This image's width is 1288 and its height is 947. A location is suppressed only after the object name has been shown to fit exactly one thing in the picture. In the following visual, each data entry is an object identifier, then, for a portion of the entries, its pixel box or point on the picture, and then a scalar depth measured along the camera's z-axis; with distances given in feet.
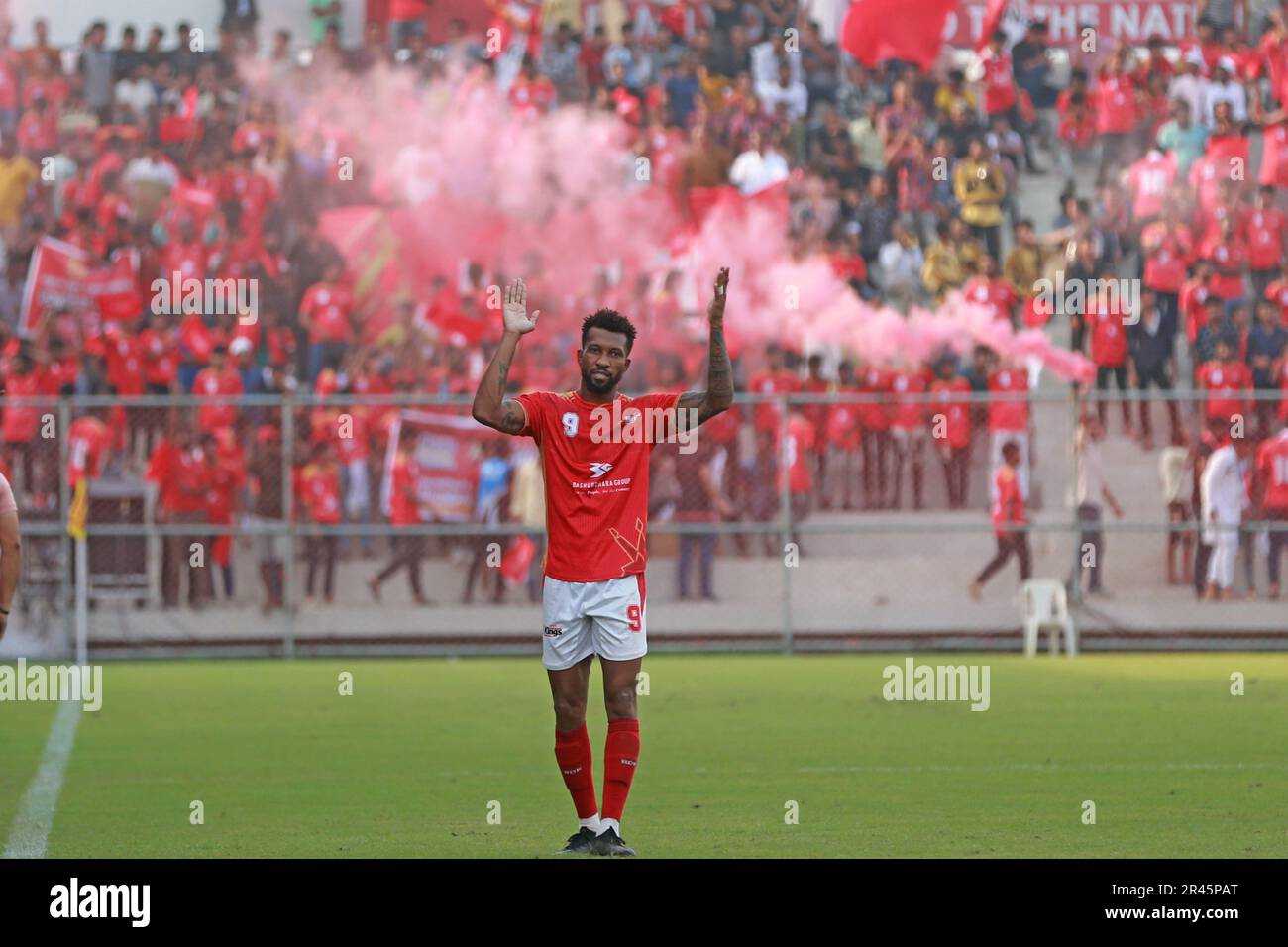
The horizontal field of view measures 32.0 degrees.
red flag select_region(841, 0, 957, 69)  95.96
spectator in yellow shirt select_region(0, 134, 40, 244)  89.71
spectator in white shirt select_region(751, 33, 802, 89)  94.02
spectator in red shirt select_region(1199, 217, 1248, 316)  81.56
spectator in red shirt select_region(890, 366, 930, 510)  70.03
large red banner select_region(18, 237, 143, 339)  83.10
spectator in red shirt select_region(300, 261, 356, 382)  81.92
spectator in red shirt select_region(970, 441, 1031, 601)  69.10
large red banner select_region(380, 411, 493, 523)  70.28
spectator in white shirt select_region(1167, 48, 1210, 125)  90.48
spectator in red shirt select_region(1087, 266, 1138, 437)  79.46
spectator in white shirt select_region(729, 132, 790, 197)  89.45
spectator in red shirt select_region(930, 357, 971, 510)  70.13
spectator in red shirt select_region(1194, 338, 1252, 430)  76.64
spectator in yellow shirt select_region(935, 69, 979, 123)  91.86
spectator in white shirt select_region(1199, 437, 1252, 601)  67.72
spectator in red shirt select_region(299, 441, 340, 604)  69.67
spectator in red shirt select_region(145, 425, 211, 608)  69.10
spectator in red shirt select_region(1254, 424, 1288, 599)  67.31
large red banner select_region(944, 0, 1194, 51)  98.32
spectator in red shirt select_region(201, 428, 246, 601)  69.26
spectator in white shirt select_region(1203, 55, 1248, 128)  90.27
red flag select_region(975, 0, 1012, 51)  97.14
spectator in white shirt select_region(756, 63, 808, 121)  92.99
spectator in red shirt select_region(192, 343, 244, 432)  78.26
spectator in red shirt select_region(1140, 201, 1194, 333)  80.84
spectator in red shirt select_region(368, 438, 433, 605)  69.92
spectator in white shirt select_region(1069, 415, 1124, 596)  69.56
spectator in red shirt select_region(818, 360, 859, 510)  70.38
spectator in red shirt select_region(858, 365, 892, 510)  69.97
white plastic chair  66.74
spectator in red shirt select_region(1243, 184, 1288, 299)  82.28
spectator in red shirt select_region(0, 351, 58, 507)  70.28
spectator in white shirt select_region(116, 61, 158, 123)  95.25
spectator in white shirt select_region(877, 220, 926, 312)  85.25
